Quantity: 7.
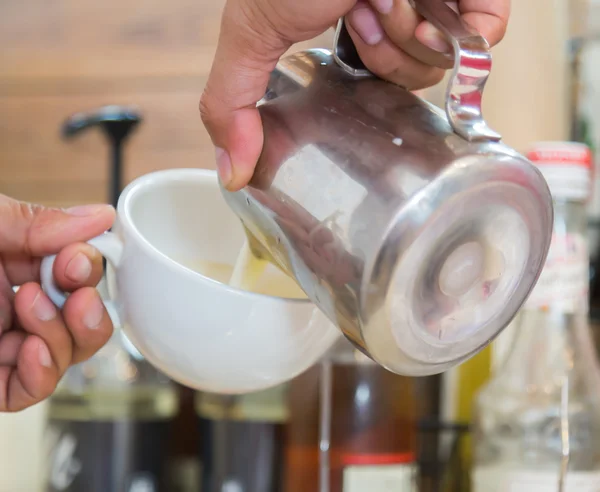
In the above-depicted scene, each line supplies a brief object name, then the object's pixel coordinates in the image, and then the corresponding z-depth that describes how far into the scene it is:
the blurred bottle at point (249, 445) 1.10
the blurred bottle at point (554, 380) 1.00
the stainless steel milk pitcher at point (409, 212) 0.71
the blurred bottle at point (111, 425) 1.11
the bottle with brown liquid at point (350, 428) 1.03
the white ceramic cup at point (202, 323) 0.83
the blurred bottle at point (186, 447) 1.24
